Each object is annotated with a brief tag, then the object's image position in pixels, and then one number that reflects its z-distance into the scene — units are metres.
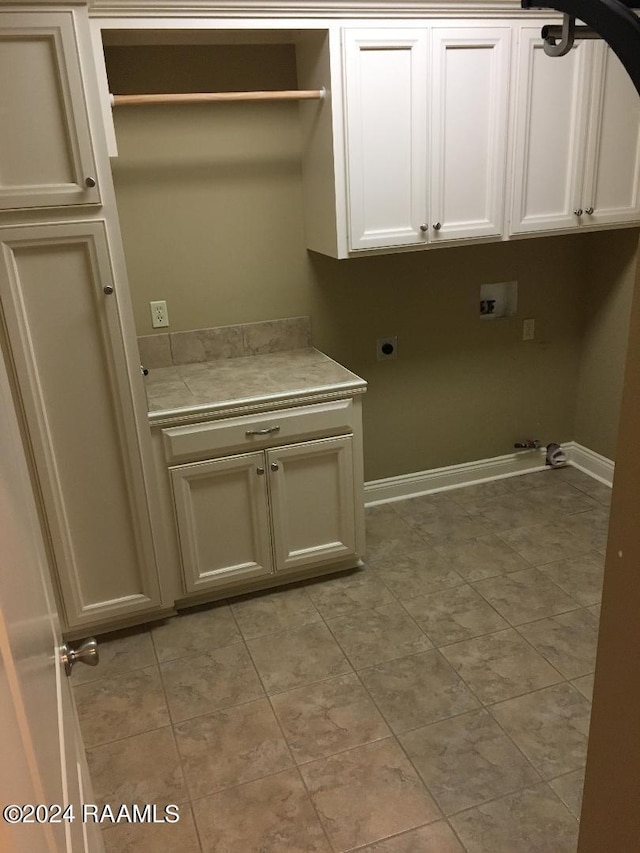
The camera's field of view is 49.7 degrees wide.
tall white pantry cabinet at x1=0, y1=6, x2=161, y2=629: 1.99
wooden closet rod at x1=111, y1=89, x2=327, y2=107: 2.46
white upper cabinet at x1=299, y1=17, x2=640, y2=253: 2.64
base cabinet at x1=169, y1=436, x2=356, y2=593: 2.68
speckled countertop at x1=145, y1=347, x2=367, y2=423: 2.60
